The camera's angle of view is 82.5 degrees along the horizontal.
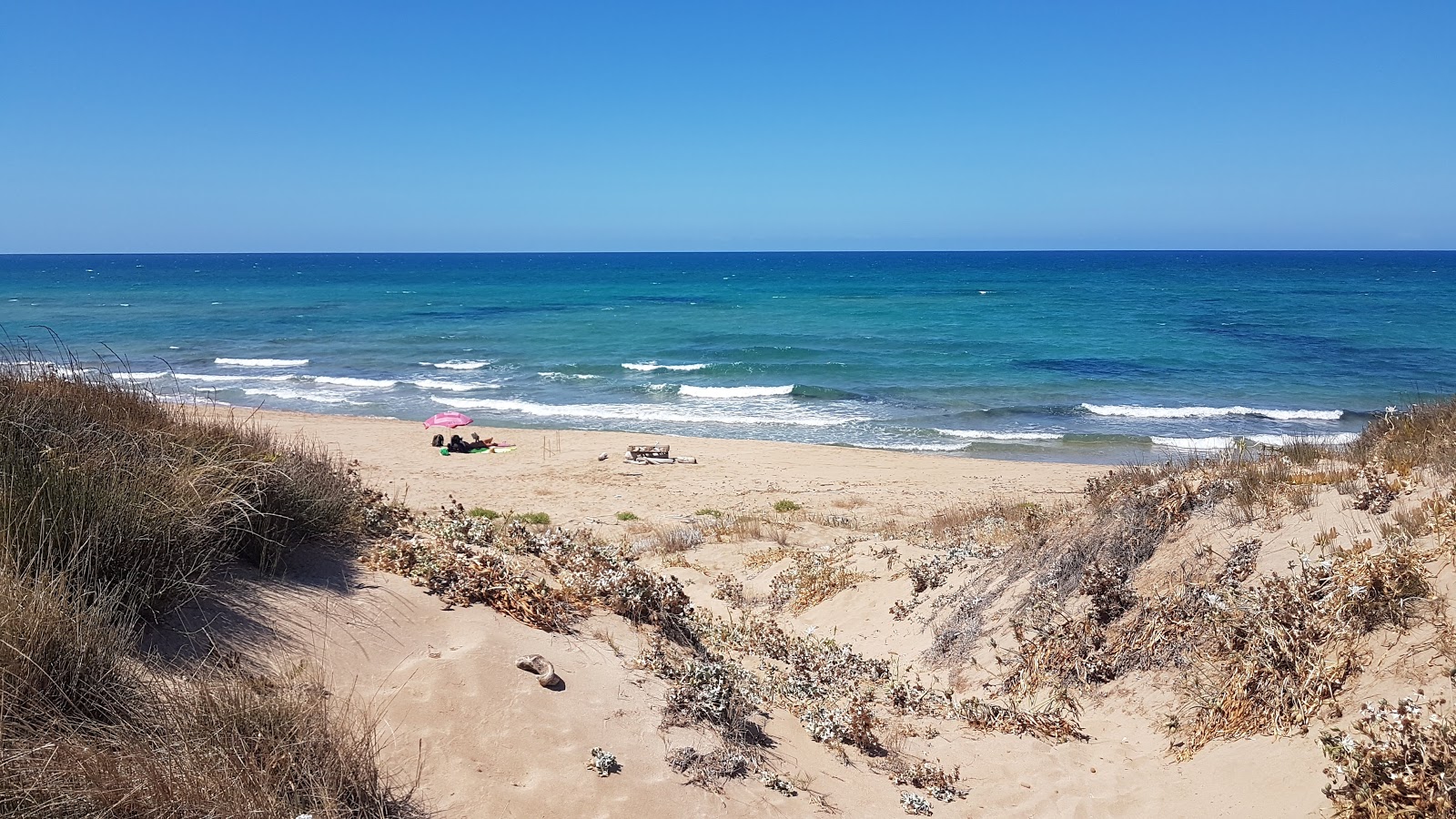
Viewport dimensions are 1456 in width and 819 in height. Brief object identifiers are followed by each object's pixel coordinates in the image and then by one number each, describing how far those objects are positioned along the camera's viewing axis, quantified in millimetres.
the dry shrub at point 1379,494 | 6047
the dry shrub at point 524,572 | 5496
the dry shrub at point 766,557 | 10062
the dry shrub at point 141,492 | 4035
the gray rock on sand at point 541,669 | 4586
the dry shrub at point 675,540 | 11094
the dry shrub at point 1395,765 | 3506
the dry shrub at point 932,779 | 4543
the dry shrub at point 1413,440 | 6660
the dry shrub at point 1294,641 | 4645
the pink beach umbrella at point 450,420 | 22141
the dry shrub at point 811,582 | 8586
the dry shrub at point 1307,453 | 7914
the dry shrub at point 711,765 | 4129
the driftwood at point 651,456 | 19297
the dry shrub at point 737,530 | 11672
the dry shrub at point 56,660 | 3109
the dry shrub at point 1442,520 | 5168
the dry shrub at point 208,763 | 2793
